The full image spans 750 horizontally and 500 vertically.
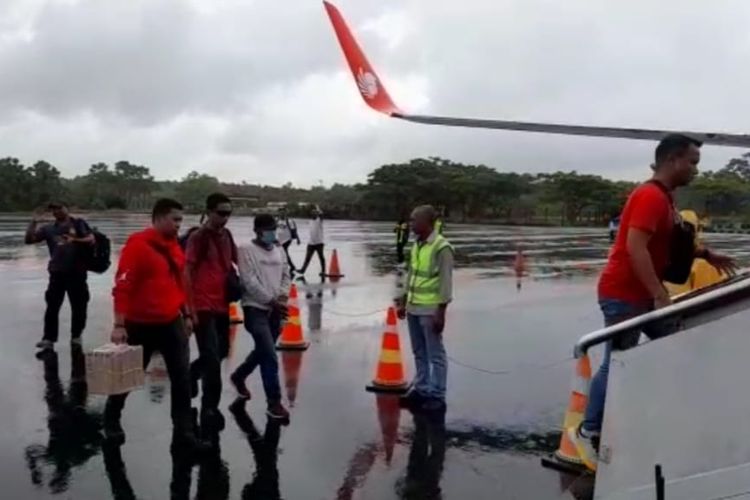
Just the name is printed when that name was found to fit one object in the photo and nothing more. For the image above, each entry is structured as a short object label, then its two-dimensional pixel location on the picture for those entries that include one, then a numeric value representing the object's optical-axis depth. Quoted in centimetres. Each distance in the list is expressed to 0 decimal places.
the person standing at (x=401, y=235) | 2153
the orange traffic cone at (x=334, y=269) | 1736
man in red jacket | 559
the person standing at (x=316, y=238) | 1739
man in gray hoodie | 632
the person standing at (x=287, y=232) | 1728
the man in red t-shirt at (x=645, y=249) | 389
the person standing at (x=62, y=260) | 894
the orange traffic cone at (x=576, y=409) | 335
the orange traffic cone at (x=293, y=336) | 912
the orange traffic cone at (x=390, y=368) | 727
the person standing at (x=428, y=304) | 666
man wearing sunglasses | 600
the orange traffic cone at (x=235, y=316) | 1084
